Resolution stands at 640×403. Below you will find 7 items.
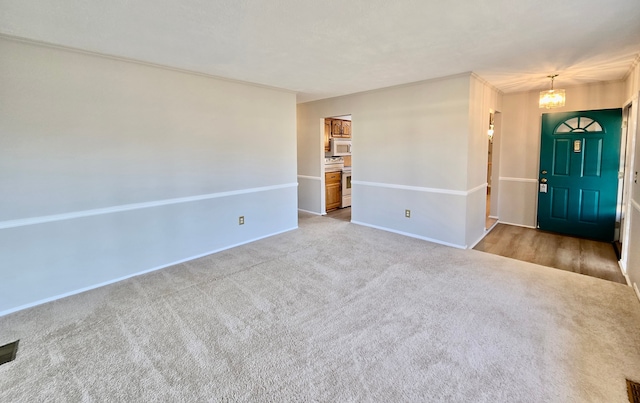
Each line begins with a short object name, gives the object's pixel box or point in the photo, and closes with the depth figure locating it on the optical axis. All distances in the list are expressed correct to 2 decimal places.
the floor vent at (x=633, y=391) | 1.75
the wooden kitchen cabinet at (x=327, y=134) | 6.51
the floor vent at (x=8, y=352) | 2.13
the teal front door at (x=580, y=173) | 4.53
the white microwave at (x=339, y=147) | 6.62
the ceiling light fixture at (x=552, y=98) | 3.94
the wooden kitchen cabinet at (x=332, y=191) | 6.58
